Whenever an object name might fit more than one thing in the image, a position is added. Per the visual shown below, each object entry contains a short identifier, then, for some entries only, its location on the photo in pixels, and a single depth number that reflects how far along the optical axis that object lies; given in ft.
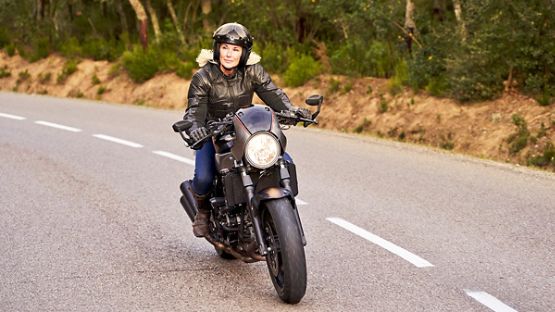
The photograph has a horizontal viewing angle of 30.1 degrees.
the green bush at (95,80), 76.38
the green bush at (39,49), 84.28
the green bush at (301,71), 63.16
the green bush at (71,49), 82.69
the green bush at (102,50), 80.54
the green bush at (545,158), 43.73
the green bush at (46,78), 79.87
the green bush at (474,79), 50.46
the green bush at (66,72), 78.64
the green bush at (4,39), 88.58
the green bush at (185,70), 70.90
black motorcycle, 21.56
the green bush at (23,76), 81.35
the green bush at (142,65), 73.67
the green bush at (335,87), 60.03
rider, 24.49
